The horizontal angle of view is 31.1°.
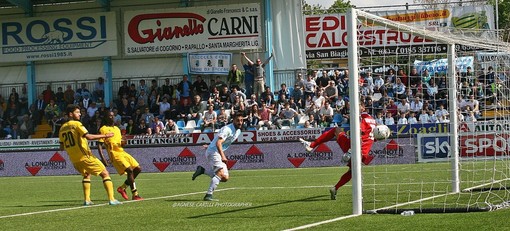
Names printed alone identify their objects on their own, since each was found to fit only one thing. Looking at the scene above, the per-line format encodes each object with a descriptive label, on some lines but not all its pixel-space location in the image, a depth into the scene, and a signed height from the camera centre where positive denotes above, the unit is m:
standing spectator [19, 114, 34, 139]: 40.25 -0.21
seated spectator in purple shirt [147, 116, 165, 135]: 35.68 -0.35
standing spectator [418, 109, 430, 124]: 29.25 -0.23
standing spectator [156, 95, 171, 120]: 38.22 +0.42
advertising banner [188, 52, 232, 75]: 40.09 +2.32
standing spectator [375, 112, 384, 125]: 29.09 -0.22
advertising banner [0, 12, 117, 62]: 41.78 +3.87
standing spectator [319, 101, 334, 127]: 34.28 -0.05
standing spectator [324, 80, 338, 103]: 35.53 +0.77
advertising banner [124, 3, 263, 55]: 40.09 +3.89
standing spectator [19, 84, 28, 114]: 42.09 +1.04
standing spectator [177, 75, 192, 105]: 39.03 +1.25
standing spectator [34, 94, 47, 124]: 40.91 +0.57
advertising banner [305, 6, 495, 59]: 42.31 +4.08
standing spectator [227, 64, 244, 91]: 38.69 +1.68
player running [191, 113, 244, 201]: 17.59 -0.71
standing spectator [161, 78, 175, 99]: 39.56 +1.24
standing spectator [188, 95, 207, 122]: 37.31 +0.36
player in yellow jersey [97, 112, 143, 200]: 18.75 -0.81
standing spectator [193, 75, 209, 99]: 38.78 +1.22
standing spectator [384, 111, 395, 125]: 30.00 -0.27
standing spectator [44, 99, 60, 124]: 40.29 +0.47
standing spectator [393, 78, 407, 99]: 27.33 +0.64
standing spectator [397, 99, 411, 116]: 29.39 +0.11
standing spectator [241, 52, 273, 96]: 37.97 +1.62
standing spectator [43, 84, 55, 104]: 41.54 +1.21
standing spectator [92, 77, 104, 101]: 41.47 +1.31
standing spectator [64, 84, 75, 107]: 41.37 +1.13
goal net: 15.39 -0.38
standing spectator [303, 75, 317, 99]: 36.88 +1.06
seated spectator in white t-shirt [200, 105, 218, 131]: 35.72 -0.09
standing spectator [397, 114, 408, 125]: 29.95 -0.28
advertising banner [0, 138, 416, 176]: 31.08 -1.46
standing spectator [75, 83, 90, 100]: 41.12 +1.28
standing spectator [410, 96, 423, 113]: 29.09 +0.13
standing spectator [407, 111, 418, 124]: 30.02 -0.29
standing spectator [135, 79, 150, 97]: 40.28 +1.43
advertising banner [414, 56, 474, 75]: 18.84 +1.10
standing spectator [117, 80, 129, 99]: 40.38 +1.28
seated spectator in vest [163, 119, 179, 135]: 35.69 -0.37
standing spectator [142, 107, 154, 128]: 37.12 +0.02
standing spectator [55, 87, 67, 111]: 41.28 +1.00
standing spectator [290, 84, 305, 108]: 36.69 +0.72
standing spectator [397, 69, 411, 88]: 28.73 +1.05
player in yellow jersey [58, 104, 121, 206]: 17.55 -0.61
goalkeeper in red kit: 16.72 -0.51
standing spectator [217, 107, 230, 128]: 35.81 -0.08
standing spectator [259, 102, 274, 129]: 35.28 +0.05
